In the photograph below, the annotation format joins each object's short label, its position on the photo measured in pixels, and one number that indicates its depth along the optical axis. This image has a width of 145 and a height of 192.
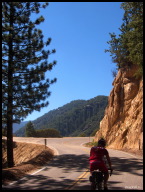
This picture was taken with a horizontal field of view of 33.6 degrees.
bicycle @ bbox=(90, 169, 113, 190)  6.36
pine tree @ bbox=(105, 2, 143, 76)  14.80
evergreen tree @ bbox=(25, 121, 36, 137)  66.36
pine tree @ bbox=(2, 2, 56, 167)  15.80
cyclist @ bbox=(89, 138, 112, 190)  6.48
